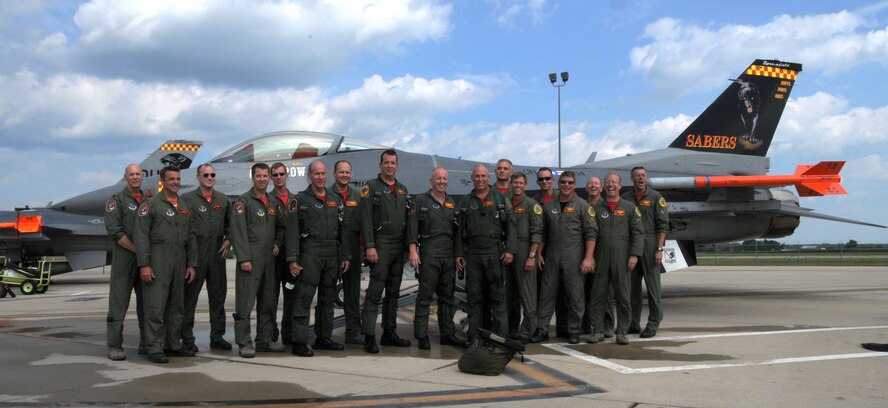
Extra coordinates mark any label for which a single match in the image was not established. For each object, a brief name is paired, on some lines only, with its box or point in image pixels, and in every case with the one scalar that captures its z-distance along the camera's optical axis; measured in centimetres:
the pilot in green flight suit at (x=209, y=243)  610
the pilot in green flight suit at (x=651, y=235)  738
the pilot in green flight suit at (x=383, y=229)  617
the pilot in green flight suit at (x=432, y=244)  630
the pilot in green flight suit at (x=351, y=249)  625
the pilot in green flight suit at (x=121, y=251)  576
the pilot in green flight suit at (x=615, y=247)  696
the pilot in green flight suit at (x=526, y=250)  661
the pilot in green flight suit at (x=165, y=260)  566
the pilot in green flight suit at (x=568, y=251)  684
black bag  505
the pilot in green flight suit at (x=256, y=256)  588
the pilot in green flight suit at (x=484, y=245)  635
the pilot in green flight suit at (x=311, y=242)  600
